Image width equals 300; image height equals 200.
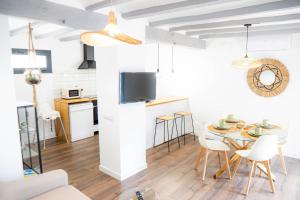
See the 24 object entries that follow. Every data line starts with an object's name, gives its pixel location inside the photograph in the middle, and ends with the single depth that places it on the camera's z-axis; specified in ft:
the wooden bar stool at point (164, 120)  14.73
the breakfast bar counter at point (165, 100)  14.88
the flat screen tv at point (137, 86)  9.96
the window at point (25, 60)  14.89
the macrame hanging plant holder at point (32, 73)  7.25
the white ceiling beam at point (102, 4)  7.50
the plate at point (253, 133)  10.19
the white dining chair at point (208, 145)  10.92
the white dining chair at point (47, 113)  15.29
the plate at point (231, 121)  12.71
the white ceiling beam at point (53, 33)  12.34
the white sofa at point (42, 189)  6.56
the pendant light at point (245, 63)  10.75
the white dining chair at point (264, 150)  9.29
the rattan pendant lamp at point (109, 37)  4.51
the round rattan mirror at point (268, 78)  13.66
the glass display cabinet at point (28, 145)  10.20
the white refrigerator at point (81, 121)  16.22
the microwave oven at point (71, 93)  16.62
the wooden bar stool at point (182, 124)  17.14
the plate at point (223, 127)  11.18
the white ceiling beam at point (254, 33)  12.26
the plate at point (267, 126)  11.41
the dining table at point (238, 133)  10.25
